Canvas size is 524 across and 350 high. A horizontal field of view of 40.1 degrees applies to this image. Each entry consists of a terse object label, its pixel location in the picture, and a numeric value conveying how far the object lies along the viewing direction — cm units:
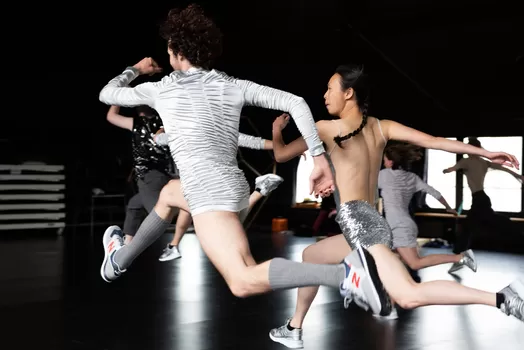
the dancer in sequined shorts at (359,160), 291
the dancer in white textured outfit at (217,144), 265
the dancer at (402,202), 592
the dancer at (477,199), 764
